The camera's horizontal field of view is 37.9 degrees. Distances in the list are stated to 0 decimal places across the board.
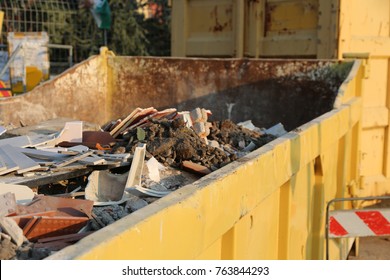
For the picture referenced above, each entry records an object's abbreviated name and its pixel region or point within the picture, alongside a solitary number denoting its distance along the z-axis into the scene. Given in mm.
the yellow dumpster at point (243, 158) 1465
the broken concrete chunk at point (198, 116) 3364
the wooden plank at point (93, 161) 2383
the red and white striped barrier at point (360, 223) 3260
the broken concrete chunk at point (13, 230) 1435
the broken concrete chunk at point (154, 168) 2322
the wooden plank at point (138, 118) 3312
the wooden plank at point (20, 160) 2250
